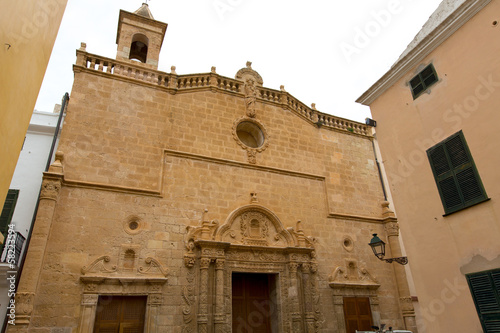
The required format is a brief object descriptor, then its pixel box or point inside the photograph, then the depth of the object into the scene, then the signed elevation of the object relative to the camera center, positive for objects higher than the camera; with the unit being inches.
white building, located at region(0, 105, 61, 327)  338.0 +167.7
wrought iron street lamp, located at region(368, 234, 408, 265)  307.1 +69.0
